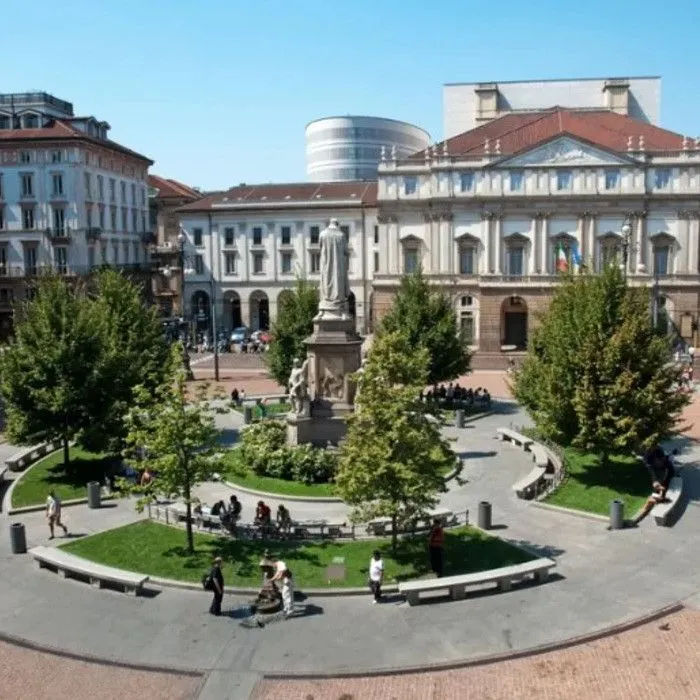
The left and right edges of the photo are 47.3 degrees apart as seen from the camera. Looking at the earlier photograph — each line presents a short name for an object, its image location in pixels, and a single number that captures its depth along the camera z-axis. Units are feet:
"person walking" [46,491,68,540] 73.20
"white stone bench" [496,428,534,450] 105.81
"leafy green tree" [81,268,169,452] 90.63
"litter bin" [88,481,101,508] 82.43
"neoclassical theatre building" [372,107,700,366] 201.77
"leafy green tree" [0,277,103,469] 89.51
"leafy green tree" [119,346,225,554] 65.92
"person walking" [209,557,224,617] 56.85
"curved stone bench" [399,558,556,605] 58.44
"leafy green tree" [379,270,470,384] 132.87
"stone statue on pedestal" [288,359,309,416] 94.53
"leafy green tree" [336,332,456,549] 62.69
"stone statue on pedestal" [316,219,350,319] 96.73
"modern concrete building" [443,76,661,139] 261.65
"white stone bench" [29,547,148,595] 60.75
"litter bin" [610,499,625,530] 73.82
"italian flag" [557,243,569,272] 187.08
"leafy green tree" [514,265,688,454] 81.10
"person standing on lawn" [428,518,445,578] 62.18
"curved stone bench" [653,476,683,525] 74.28
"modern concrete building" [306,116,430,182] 422.82
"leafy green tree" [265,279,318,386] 136.56
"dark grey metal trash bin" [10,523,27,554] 69.56
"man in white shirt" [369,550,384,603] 58.13
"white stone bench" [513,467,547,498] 83.05
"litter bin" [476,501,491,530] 73.36
